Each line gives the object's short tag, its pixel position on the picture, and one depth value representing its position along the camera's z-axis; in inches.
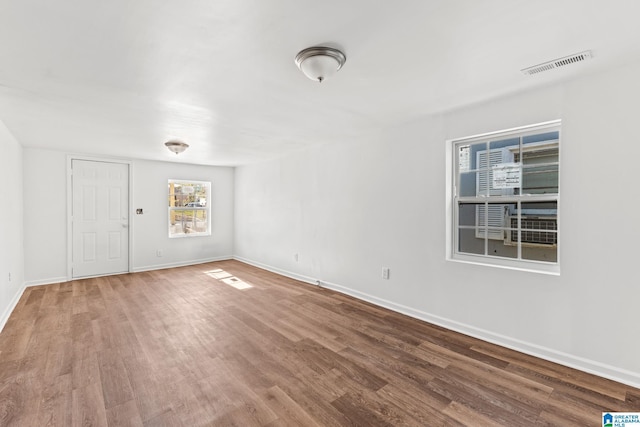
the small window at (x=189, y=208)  252.7
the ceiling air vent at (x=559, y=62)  77.0
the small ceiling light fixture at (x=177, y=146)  163.3
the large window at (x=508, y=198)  105.6
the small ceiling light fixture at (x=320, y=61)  71.7
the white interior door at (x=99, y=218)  206.2
